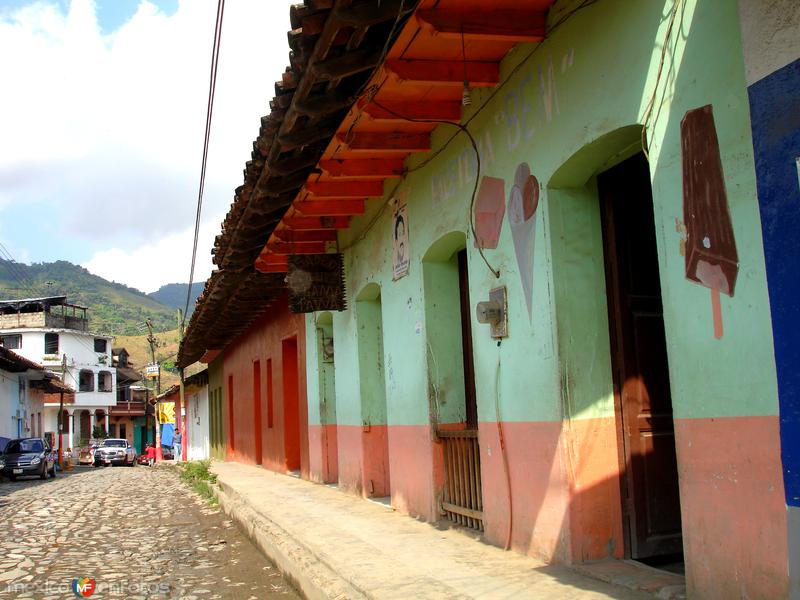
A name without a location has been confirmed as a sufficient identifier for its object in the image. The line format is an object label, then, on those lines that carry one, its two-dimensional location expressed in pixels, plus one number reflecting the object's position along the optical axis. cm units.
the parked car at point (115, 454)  3831
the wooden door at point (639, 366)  502
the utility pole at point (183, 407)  3008
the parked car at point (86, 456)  4347
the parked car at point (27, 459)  2283
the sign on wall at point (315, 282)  963
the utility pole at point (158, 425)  3775
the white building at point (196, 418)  3128
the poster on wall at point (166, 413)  3884
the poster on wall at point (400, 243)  779
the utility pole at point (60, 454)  3167
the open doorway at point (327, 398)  1148
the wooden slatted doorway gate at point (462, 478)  661
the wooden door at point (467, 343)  720
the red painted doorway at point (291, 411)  1480
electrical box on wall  568
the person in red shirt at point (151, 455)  3824
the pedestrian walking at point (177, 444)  4181
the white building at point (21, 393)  2770
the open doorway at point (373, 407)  941
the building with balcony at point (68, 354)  5894
